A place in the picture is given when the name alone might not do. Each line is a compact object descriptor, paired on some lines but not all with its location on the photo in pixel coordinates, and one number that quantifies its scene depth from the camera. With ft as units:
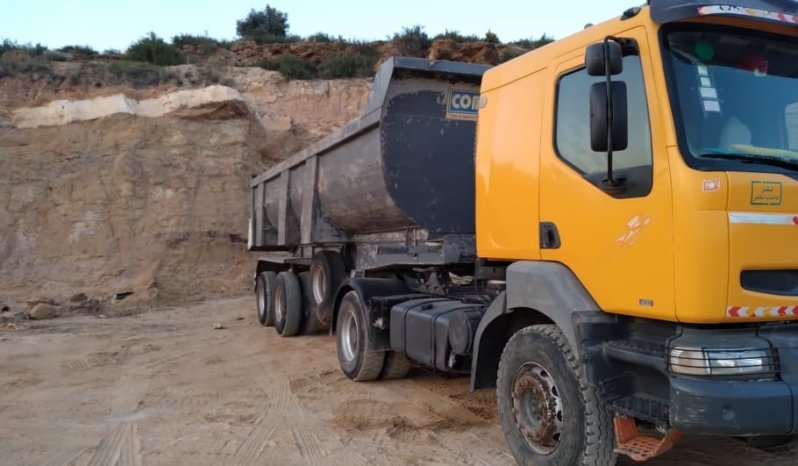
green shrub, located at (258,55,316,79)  94.89
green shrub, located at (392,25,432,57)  110.83
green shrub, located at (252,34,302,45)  122.31
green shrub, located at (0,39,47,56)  94.59
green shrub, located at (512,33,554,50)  125.29
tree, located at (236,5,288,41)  142.20
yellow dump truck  11.09
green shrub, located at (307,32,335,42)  125.29
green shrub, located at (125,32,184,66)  99.81
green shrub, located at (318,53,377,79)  95.81
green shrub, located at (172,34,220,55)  111.34
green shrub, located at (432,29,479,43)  123.75
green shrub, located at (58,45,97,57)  103.41
